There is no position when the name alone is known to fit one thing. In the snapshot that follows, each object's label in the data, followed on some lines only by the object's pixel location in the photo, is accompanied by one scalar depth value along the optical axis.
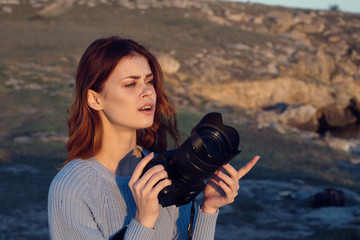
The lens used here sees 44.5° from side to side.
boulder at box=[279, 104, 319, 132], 16.41
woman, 1.96
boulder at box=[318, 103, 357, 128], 19.39
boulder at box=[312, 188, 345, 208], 7.47
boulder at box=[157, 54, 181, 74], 18.45
